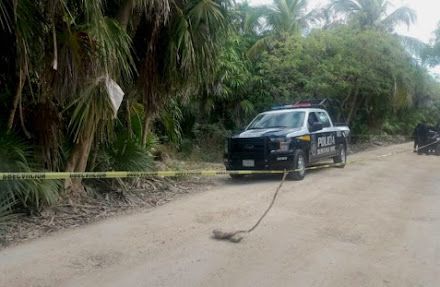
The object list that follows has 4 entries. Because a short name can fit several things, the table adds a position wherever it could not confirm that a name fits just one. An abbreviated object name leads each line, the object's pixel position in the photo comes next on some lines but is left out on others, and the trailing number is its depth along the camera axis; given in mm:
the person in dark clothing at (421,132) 18375
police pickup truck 10000
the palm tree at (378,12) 25188
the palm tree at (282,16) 23375
